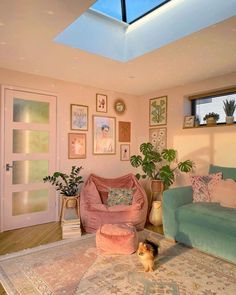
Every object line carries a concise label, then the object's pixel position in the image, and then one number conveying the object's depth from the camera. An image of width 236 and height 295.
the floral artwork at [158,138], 4.31
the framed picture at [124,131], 4.57
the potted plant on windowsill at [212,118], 3.62
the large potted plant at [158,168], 3.62
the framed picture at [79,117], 3.93
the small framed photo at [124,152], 4.60
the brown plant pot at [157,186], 3.84
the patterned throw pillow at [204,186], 3.02
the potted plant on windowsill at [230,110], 3.42
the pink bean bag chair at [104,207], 3.18
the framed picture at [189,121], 3.89
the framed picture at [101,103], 4.23
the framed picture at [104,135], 4.21
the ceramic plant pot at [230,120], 3.41
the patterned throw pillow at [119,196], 3.56
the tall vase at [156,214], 3.58
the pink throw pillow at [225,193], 2.78
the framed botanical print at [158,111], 4.32
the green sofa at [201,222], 2.37
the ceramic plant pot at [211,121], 3.61
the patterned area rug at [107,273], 1.91
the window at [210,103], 3.59
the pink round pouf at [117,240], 2.48
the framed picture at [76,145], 3.89
